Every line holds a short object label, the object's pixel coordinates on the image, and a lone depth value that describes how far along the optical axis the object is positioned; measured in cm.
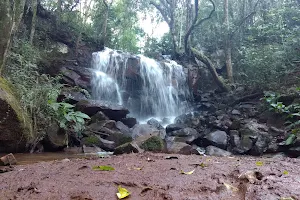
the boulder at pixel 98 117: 891
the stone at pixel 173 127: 1056
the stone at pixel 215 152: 739
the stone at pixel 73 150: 591
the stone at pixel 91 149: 614
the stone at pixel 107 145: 690
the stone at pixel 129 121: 1031
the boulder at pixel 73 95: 916
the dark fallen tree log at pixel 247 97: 1276
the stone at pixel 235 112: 1202
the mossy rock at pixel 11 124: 461
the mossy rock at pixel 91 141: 688
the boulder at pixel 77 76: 1217
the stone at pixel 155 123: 1115
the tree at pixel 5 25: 566
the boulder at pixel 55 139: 588
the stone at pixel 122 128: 873
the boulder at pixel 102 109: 929
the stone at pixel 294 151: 660
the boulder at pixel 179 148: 626
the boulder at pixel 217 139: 845
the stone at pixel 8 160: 301
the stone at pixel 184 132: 930
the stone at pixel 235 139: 812
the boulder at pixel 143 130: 877
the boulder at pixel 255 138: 754
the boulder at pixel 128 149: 469
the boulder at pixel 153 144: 555
